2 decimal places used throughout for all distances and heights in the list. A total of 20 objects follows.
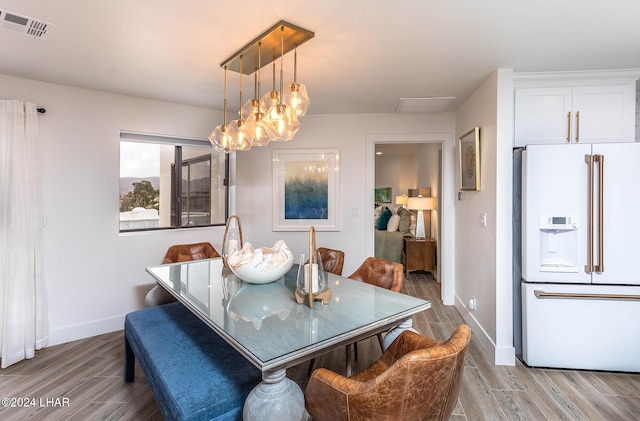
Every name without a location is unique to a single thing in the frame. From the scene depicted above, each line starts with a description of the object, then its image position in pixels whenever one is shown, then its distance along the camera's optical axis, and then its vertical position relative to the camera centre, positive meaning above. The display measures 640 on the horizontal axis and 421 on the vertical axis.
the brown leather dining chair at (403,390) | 1.08 -0.64
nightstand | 5.20 -0.72
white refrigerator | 2.30 -0.33
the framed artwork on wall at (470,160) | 2.90 +0.51
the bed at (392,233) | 5.66 -0.40
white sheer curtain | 2.56 -0.18
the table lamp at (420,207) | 5.36 +0.07
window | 3.39 +0.33
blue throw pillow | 6.66 -0.18
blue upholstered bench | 1.30 -0.74
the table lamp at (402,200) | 7.16 +0.26
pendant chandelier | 1.97 +0.72
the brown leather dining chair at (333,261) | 2.87 -0.45
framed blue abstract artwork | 3.99 +0.28
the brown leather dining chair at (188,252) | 3.20 -0.43
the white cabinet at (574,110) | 2.65 +0.85
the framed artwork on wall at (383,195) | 8.15 +0.43
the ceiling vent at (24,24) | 1.80 +1.11
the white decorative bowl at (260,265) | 1.97 -0.34
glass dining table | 1.19 -0.50
